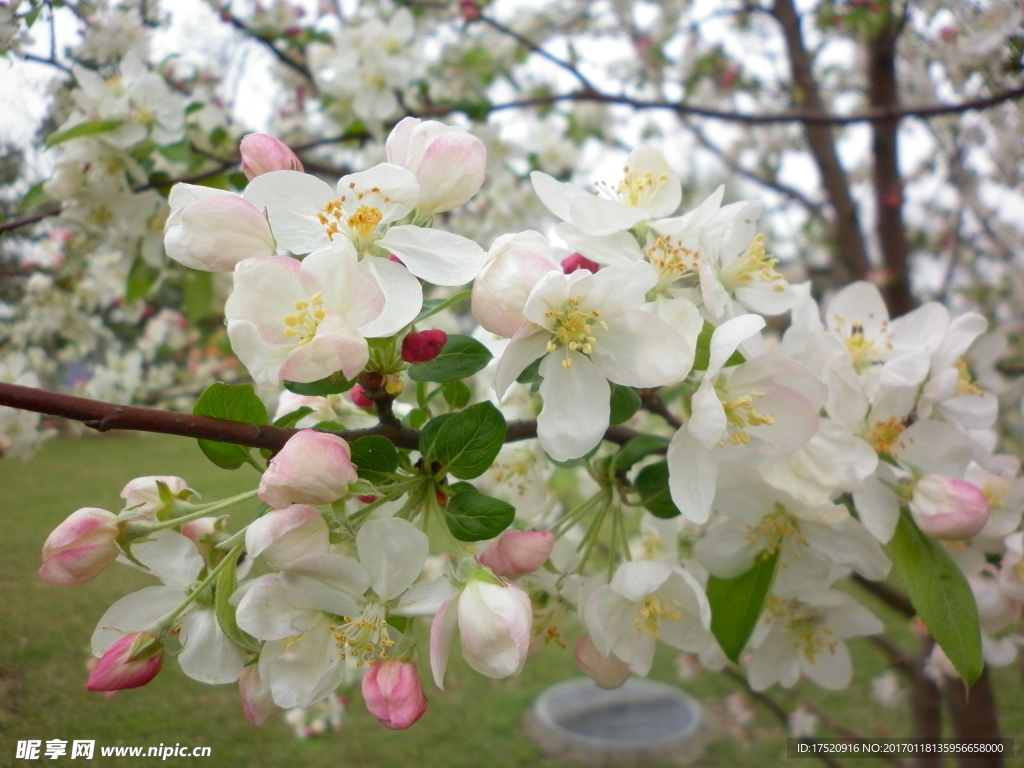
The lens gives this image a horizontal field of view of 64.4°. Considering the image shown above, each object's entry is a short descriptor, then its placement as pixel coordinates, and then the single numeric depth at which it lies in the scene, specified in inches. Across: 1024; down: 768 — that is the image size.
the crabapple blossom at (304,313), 5.3
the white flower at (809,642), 8.7
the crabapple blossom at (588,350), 6.0
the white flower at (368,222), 6.2
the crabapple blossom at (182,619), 6.2
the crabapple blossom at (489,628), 5.6
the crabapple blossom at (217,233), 5.7
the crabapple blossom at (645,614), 7.1
